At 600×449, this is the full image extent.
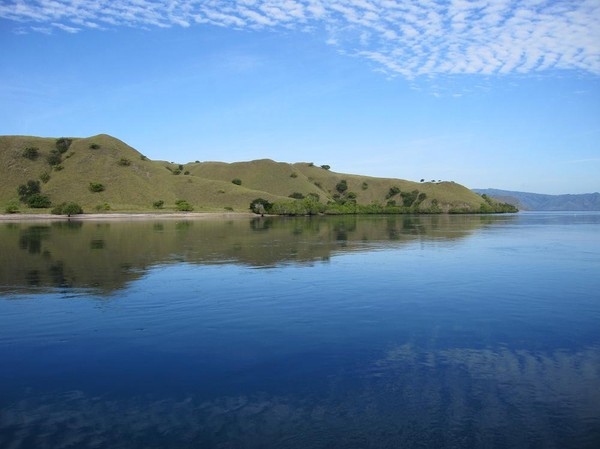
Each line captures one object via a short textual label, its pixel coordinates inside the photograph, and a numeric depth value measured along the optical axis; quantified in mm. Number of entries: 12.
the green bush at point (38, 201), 157250
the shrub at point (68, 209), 145000
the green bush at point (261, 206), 183000
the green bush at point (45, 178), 177050
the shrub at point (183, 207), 170250
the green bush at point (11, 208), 144688
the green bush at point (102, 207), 155500
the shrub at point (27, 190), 164725
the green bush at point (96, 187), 170750
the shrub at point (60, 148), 197988
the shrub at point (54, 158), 190000
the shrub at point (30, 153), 190500
